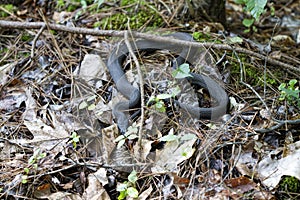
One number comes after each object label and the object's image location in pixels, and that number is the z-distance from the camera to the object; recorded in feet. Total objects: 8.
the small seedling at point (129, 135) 10.58
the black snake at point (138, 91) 11.33
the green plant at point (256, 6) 11.02
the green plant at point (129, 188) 9.53
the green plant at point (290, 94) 10.52
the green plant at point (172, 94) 11.27
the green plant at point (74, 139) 10.74
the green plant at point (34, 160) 10.19
